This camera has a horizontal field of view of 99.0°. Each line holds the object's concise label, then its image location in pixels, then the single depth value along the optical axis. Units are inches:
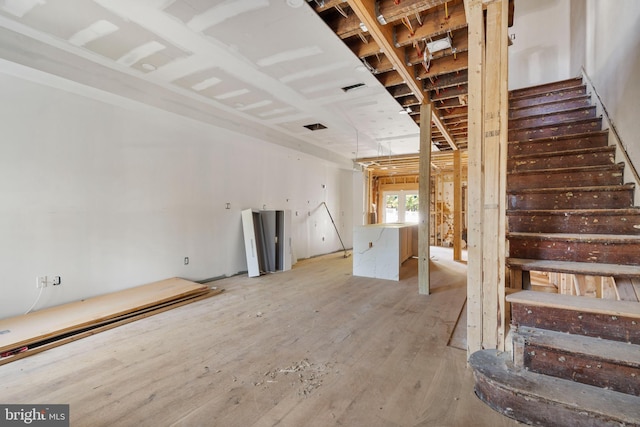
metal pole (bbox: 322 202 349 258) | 311.1
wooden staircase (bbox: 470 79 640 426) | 55.0
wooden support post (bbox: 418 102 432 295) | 160.6
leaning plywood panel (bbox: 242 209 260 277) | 203.2
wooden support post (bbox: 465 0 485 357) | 77.4
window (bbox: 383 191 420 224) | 440.8
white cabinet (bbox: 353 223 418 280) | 195.0
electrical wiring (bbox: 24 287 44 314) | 117.0
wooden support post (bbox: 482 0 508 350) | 74.1
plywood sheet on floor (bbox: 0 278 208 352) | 96.3
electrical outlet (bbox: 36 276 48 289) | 119.5
